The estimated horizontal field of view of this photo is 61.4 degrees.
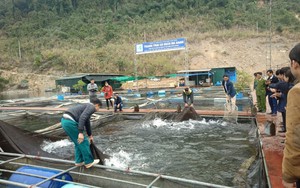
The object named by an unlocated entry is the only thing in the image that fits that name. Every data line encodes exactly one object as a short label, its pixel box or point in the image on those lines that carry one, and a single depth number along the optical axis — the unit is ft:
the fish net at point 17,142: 17.85
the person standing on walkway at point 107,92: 42.08
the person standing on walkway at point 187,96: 35.47
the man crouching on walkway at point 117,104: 40.69
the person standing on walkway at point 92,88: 36.70
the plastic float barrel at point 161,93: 76.23
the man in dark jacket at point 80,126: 13.58
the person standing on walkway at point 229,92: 31.96
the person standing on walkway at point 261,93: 31.19
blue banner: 76.54
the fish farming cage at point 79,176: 11.77
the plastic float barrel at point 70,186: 11.41
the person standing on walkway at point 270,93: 27.53
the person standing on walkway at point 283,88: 15.71
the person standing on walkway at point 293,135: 5.67
